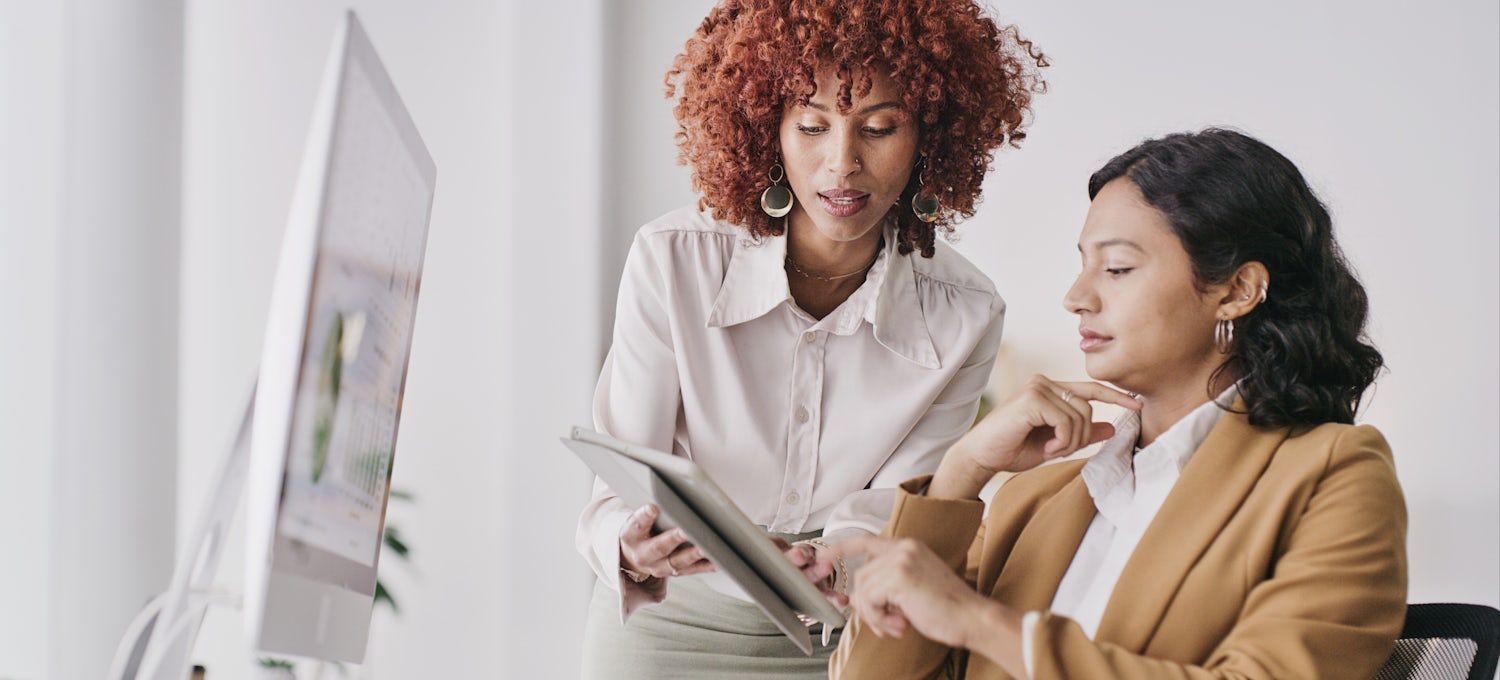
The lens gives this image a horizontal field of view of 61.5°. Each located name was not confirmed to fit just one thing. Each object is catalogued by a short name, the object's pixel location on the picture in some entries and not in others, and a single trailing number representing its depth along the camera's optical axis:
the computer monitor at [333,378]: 0.89
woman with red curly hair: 1.87
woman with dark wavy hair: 1.24
